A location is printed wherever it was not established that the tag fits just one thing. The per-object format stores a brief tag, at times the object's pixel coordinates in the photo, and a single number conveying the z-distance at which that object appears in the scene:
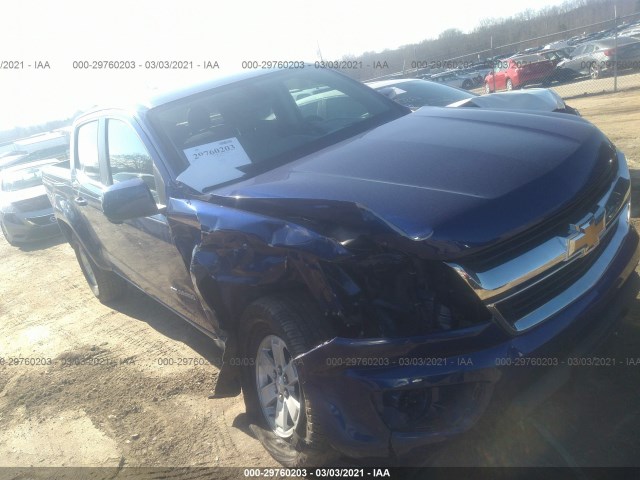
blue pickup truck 2.08
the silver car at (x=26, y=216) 9.92
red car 19.41
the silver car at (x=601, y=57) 17.67
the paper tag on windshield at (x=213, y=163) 3.10
